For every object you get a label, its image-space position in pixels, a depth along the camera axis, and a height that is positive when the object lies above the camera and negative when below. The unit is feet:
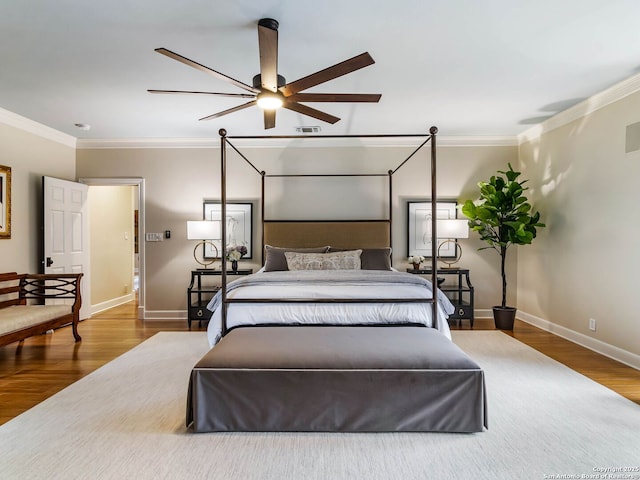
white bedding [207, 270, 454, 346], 10.27 -1.85
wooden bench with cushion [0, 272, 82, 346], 12.21 -2.43
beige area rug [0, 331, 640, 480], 6.51 -3.83
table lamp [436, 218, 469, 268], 16.87 +0.48
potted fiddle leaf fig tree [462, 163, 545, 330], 15.76 +0.90
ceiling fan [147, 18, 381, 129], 7.53 +3.49
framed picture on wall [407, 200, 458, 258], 18.43 +0.62
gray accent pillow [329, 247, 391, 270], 15.85 -0.81
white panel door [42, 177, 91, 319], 16.34 +0.40
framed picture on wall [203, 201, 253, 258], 18.48 +0.86
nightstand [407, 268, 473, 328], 16.85 -2.23
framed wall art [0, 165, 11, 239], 14.56 +1.40
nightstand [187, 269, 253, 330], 16.98 -2.57
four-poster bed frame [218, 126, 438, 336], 10.00 -1.53
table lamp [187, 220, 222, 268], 16.92 +0.39
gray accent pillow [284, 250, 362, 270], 15.33 -0.86
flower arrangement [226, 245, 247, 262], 17.38 -0.59
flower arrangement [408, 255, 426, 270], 17.42 -0.96
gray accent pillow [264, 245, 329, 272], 15.75 -0.73
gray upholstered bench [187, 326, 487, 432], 7.57 -3.01
